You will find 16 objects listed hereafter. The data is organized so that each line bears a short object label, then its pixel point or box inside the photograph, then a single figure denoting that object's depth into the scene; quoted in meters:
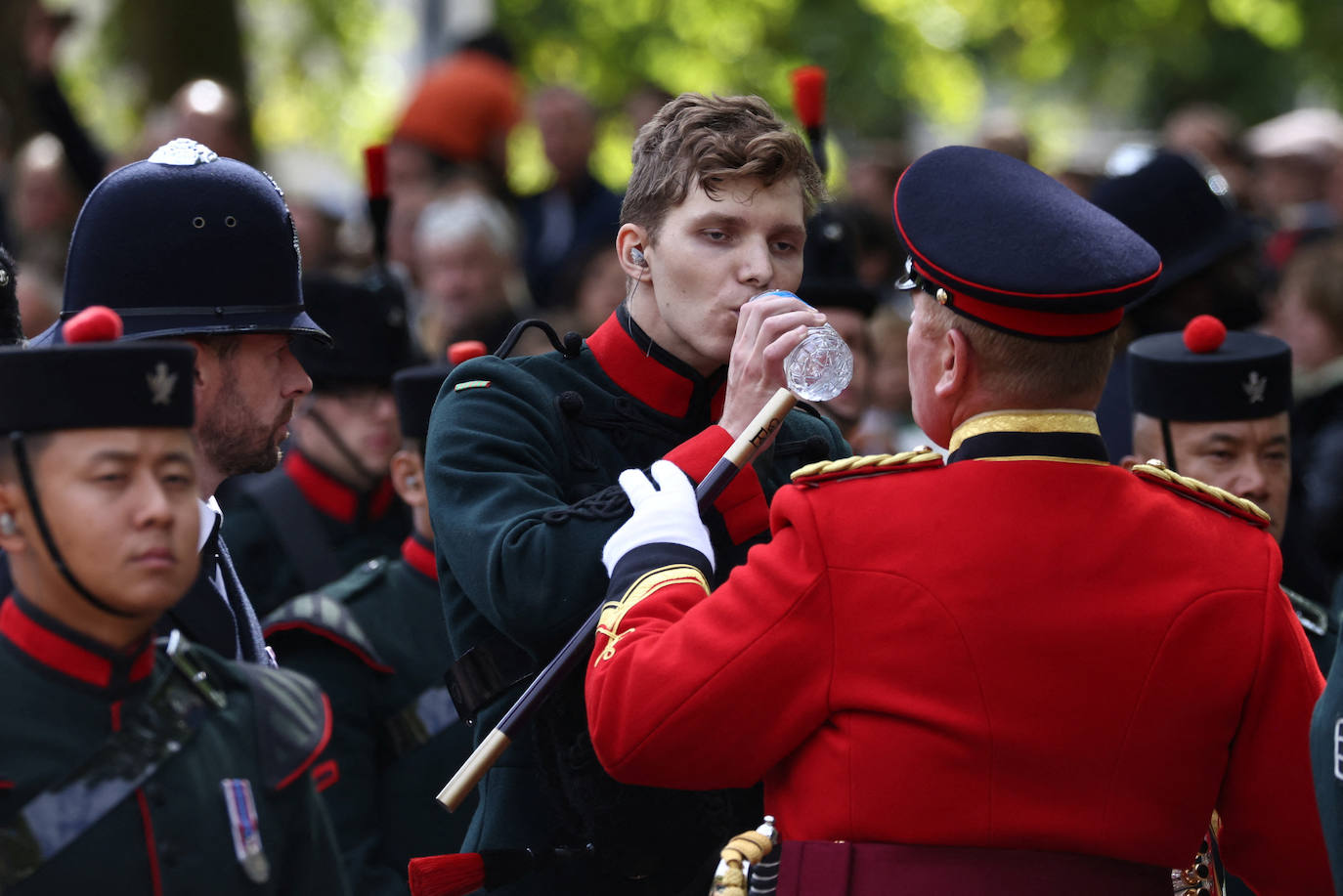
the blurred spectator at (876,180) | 22.75
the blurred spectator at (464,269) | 16.44
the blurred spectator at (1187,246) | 12.19
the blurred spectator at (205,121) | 19.02
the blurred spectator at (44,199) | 21.27
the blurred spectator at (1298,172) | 22.42
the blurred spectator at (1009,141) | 16.17
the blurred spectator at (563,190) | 22.56
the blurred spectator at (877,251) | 16.94
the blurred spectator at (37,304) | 15.38
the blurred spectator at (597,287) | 17.12
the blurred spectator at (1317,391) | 13.58
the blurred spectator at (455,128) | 22.87
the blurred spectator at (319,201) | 20.11
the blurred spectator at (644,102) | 22.14
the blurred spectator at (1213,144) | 22.47
